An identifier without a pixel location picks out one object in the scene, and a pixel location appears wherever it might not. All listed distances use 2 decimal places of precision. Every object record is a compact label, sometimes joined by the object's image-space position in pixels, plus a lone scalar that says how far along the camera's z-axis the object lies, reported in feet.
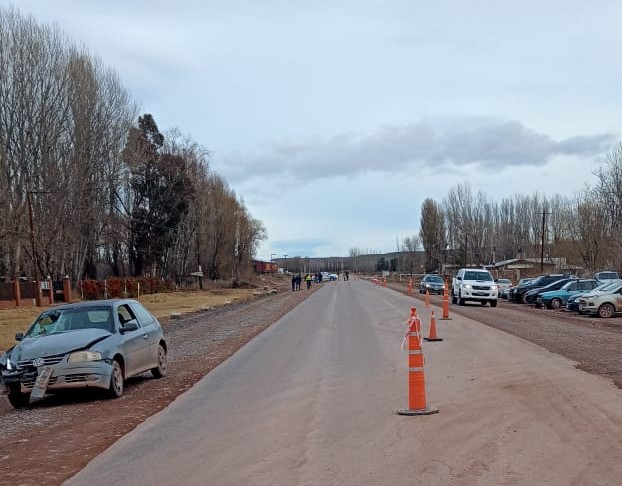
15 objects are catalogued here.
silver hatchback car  36.68
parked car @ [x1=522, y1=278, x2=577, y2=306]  133.69
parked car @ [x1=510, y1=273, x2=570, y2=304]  146.51
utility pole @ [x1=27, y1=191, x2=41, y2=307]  144.25
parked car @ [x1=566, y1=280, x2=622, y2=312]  101.30
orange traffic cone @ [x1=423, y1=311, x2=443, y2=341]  64.80
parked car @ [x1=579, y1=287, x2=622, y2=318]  98.94
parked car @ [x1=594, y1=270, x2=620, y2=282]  149.28
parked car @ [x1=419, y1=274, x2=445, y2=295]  194.11
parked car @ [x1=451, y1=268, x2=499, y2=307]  129.39
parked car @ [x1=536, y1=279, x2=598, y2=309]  123.24
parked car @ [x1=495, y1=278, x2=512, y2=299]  168.47
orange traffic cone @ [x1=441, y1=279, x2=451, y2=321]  88.79
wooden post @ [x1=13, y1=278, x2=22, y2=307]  150.91
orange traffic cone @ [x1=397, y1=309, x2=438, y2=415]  30.86
